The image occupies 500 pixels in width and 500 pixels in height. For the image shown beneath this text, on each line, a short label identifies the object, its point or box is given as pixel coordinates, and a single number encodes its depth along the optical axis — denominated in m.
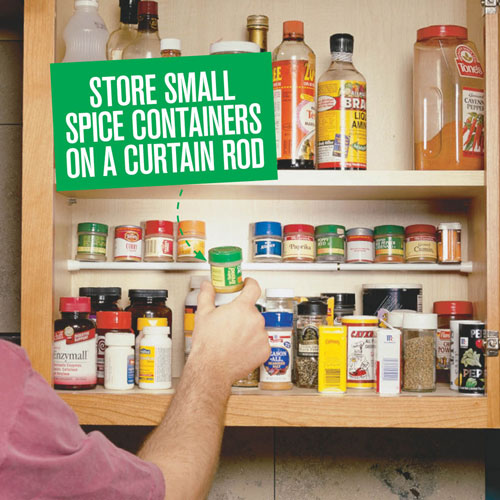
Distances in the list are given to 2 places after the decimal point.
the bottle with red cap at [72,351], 1.27
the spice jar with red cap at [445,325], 1.36
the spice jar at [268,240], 1.39
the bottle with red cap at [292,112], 1.32
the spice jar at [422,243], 1.40
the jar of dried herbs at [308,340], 1.30
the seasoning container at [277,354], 1.28
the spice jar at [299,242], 1.39
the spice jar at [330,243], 1.40
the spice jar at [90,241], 1.40
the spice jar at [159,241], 1.40
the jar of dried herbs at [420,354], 1.27
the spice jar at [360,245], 1.42
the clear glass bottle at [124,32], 1.41
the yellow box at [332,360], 1.26
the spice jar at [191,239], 1.40
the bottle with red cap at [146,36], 1.38
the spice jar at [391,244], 1.40
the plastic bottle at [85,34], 1.36
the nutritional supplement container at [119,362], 1.28
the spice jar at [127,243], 1.42
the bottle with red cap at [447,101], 1.31
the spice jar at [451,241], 1.39
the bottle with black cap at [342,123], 1.32
